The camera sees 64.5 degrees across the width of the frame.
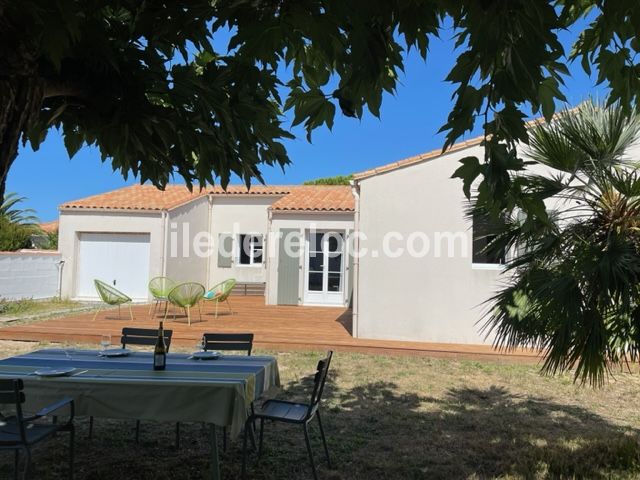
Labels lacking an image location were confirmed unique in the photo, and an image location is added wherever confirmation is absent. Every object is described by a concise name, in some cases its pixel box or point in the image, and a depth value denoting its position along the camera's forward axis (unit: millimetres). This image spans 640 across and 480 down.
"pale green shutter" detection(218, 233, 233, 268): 18984
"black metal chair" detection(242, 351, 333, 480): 4094
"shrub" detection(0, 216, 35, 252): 20625
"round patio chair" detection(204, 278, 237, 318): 13141
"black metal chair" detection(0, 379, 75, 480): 3367
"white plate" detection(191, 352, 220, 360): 4751
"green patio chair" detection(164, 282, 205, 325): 11695
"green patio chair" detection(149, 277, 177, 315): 12664
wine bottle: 4242
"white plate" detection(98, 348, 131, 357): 4861
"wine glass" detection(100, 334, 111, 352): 5020
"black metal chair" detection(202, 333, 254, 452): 5660
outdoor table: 3676
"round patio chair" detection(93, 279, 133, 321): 12109
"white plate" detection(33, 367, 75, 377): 3876
